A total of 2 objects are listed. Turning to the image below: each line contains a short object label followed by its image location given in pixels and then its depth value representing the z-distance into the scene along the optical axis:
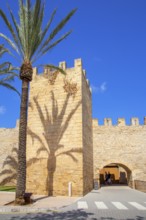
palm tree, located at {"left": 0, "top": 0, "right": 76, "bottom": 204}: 10.15
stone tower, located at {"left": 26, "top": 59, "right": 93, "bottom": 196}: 12.61
